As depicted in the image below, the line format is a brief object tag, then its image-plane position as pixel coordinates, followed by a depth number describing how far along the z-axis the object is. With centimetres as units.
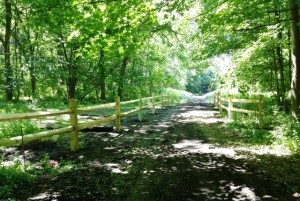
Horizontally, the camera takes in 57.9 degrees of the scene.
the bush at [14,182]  427
